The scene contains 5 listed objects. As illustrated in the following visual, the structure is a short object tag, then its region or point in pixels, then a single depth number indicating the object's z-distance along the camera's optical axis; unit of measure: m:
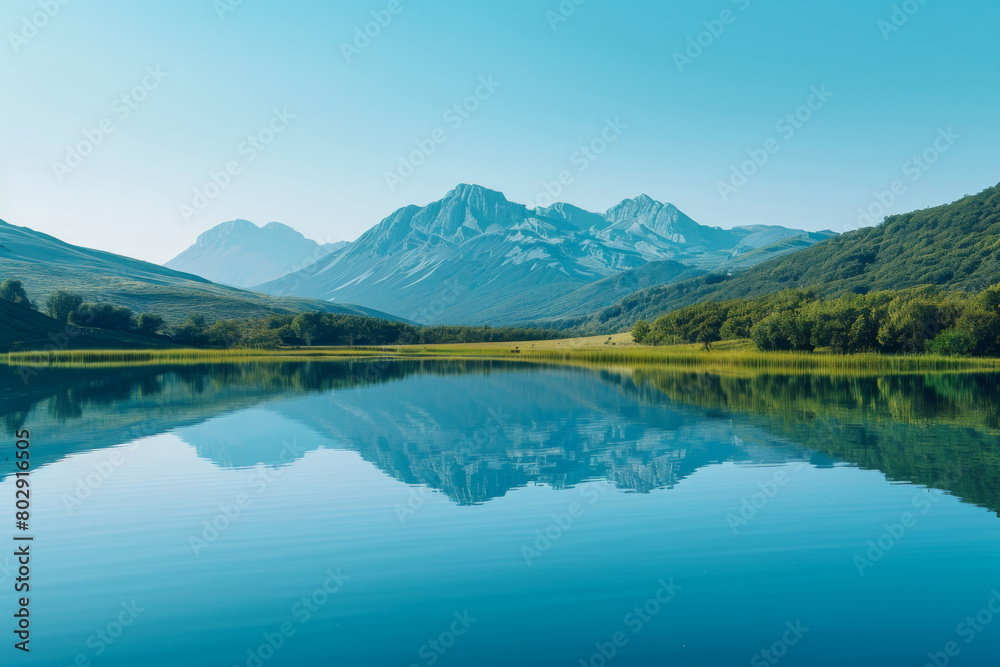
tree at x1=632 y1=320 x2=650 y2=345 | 193.62
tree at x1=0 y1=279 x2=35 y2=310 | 183.50
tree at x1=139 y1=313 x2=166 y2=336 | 191.38
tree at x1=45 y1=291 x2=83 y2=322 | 191.25
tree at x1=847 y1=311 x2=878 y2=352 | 119.75
